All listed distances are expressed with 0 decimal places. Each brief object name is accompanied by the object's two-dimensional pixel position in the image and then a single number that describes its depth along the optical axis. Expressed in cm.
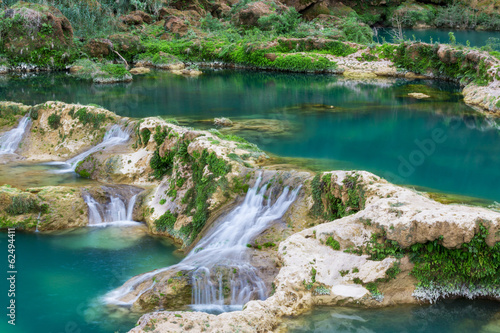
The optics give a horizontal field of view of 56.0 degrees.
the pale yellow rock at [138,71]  3969
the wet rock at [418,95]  2803
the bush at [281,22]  4838
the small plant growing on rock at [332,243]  841
